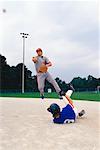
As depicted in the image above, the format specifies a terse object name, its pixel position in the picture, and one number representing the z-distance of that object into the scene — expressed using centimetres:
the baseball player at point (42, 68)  1019
